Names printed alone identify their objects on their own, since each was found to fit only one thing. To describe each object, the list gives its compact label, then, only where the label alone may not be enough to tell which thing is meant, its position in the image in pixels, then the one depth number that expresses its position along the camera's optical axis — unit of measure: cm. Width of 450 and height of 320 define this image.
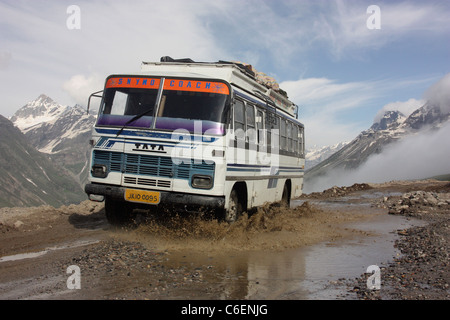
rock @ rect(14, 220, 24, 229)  1005
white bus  820
